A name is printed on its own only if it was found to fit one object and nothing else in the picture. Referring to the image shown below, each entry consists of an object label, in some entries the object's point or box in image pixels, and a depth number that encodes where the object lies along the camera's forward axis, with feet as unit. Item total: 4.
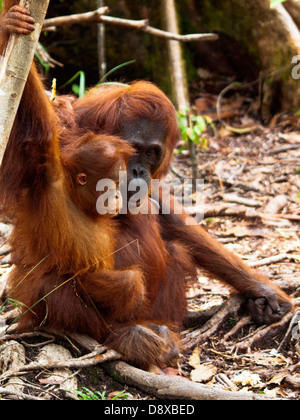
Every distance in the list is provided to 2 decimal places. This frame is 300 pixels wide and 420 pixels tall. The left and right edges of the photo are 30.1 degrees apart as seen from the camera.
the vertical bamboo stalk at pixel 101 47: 24.79
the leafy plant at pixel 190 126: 21.08
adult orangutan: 10.30
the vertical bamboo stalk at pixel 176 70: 22.27
